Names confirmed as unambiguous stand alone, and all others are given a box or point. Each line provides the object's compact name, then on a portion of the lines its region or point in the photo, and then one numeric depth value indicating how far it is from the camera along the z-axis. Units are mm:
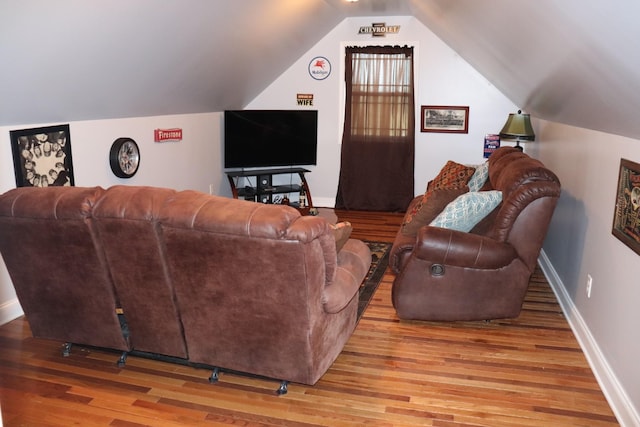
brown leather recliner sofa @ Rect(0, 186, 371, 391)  2566
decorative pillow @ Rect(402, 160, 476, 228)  5090
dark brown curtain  7094
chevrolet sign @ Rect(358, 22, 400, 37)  6969
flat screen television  6738
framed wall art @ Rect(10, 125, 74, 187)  3781
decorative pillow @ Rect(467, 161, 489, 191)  4922
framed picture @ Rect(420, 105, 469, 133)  7020
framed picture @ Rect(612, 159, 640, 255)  2731
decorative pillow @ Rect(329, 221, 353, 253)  2923
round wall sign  7211
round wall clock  4727
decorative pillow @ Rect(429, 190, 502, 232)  3744
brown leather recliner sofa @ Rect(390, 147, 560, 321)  3574
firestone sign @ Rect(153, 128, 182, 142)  5422
